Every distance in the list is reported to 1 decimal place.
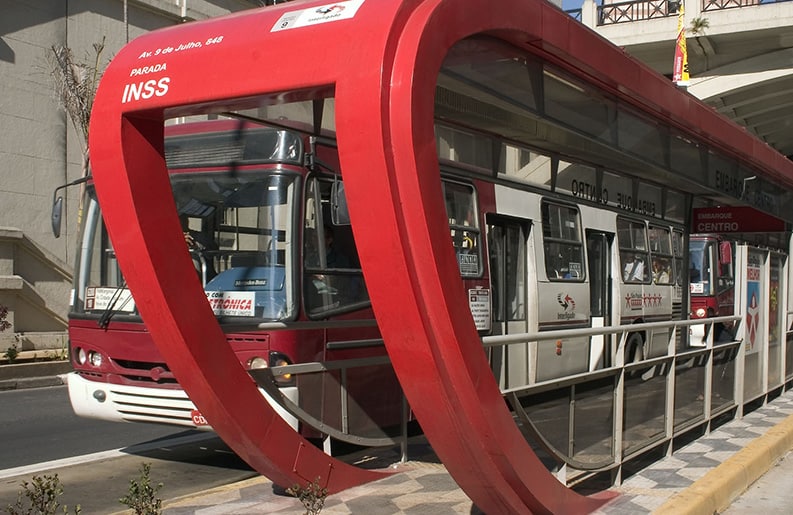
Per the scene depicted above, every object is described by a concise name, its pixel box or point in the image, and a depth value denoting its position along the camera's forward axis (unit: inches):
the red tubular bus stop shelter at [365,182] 163.9
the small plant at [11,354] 648.4
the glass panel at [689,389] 311.0
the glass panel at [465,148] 285.3
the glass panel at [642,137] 258.7
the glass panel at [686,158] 306.0
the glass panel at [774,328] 438.6
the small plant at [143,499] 154.3
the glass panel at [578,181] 401.7
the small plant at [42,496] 148.8
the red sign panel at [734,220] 491.8
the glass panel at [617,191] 437.2
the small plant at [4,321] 645.4
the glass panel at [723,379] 351.9
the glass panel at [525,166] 345.4
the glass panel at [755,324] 398.0
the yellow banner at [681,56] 951.0
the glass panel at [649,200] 466.9
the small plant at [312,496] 171.8
